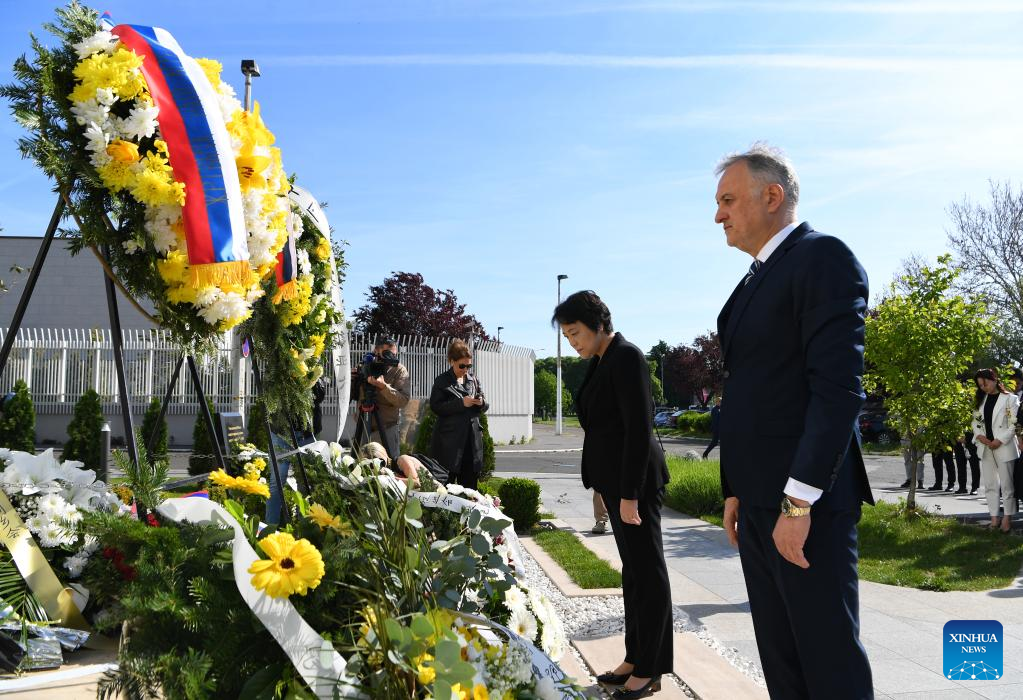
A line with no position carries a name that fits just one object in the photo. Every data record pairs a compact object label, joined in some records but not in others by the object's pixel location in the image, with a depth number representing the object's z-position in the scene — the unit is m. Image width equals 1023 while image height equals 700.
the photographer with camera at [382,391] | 8.21
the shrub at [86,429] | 12.62
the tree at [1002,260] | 26.64
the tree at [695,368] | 44.97
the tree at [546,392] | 67.38
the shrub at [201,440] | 12.09
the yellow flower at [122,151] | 2.46
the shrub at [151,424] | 13.01
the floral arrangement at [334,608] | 1.37
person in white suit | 8.80
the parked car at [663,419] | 45.54
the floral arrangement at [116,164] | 2.47
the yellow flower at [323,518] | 1.74
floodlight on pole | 12.51
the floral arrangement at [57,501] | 2.33
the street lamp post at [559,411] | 31.78
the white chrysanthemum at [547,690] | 1.56
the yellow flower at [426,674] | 1.32
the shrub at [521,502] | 8.14
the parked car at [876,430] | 27.27
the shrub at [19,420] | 13.88
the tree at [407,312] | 26.12
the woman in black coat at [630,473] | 3.37
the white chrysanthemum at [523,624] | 2.04
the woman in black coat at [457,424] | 7.01
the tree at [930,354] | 8.41
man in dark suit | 2.04
